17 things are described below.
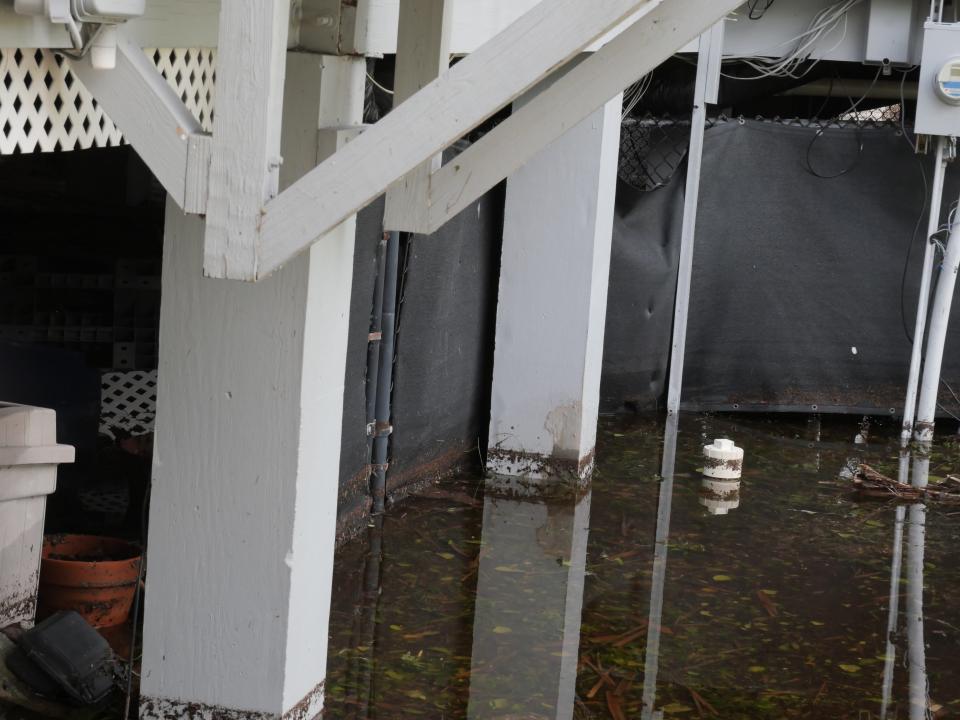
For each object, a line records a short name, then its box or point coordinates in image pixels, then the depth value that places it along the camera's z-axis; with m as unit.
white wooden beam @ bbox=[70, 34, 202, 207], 2.88
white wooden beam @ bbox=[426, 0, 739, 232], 3.29
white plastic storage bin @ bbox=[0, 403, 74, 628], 3.94
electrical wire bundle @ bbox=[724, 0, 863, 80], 8.51
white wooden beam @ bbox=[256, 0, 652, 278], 2.63
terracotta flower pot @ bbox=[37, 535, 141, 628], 4.40
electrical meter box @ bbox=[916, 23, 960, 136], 7.96
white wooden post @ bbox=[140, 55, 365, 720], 3.42
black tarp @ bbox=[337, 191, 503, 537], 5.64
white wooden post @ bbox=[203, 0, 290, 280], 2.77
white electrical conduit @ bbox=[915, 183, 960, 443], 8.34
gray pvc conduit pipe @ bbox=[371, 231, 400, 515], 5.85
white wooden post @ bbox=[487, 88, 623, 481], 6.75
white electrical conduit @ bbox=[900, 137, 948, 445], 8.24
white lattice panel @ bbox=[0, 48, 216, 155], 2.81
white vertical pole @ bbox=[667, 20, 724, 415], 8.44
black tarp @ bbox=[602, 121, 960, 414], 8.89
